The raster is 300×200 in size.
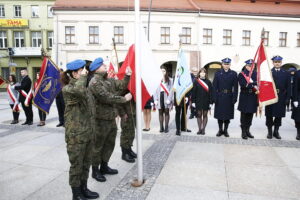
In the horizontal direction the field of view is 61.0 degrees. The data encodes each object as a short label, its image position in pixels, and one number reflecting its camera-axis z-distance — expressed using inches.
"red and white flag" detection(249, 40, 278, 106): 251.0
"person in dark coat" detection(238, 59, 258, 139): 265.3
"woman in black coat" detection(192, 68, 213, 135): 290.8
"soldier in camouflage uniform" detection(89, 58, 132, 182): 150.9
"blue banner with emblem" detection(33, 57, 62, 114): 253.4
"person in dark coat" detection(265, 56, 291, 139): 265.6
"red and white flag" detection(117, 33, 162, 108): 158.4
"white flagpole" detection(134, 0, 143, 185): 148.9
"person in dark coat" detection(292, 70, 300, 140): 265.3
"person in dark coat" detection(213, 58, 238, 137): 270.8
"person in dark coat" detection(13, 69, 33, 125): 348.5
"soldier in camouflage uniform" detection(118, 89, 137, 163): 195.2
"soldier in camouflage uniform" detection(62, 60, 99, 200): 126.0
